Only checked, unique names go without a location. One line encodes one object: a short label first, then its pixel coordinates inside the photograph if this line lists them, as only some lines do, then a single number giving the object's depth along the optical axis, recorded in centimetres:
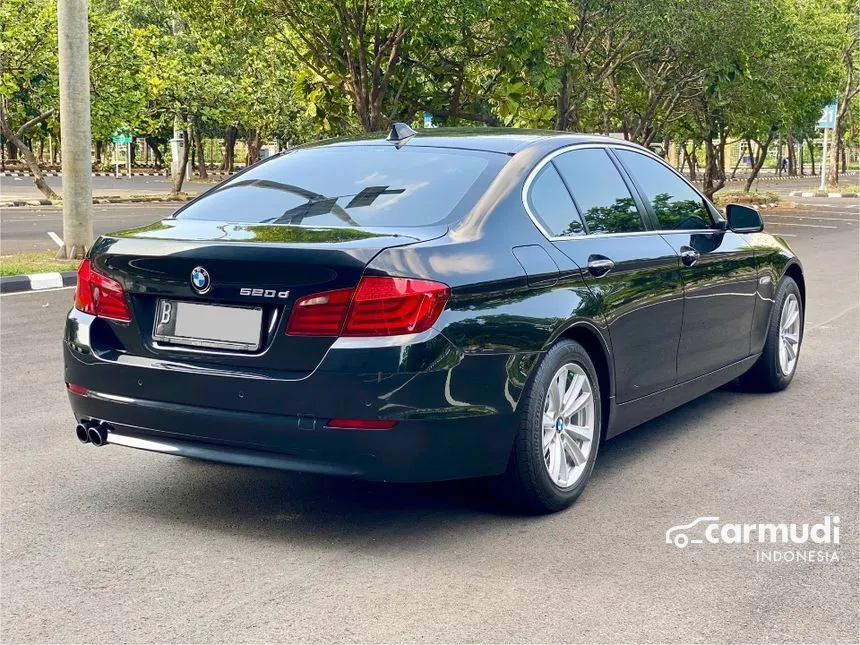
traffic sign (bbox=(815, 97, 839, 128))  4081
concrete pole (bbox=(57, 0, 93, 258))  1379
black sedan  414
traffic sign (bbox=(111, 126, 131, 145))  2805
